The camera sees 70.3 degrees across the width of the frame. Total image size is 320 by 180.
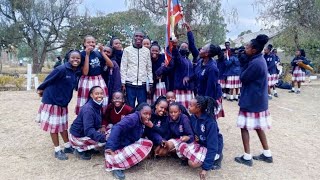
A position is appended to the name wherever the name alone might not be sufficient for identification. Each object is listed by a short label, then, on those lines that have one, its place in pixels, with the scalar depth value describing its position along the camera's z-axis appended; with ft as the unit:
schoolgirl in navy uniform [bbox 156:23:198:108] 11.56
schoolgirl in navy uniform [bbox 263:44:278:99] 22.48
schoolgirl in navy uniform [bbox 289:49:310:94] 27.77
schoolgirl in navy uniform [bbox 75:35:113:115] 10.74
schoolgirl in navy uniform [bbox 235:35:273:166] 9.89
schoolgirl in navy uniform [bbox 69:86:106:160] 9.75
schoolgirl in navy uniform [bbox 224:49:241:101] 22.24
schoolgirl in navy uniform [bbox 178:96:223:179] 9.12
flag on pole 11.70
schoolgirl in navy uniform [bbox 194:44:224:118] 10.48
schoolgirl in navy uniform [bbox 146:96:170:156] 10.07
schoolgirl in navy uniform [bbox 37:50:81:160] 10.06
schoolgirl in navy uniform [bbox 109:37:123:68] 12.32
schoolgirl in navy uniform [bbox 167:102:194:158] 9.98
